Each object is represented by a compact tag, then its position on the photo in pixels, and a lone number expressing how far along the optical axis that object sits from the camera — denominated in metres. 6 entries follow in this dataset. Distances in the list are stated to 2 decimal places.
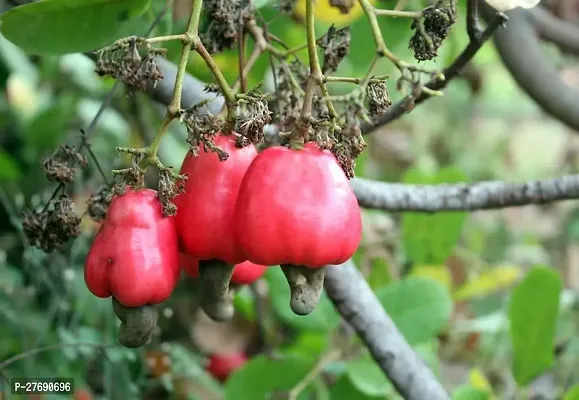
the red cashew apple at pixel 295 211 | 0.45
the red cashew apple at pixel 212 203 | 0.49
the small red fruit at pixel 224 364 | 1.23
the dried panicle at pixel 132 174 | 0.49
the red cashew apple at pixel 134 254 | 0.48
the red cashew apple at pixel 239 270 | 0.57
